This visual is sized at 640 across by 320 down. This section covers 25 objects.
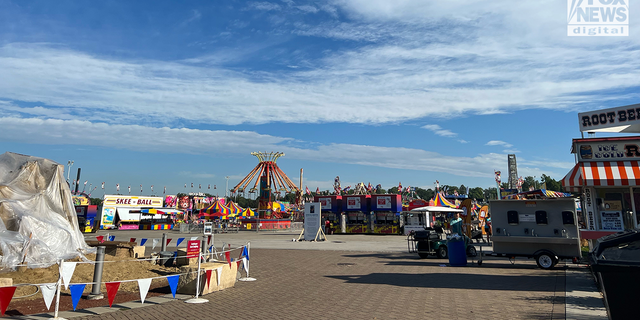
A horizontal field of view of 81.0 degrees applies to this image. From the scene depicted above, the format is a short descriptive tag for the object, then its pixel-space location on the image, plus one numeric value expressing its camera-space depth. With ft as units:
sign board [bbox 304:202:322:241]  95.04
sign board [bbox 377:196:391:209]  127.72
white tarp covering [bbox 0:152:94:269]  35.76
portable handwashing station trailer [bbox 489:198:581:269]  43.47
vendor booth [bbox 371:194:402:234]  127.34
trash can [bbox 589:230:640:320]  15.72
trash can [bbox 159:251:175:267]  44.42
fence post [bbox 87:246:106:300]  28.45
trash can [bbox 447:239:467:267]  47.70
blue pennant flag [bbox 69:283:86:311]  21.24
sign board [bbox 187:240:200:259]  39.47
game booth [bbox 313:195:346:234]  132.57
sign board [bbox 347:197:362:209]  131.34
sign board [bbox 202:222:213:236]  35.50
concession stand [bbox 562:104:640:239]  47.93
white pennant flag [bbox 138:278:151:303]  23.59
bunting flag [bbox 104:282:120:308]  22.81
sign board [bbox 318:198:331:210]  134.62
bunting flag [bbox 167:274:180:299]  25.46
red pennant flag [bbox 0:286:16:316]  19.74
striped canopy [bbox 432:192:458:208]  110.83
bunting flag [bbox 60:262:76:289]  22.12
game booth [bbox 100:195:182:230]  176.65
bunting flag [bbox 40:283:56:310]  20.45
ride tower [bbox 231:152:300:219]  255.29
